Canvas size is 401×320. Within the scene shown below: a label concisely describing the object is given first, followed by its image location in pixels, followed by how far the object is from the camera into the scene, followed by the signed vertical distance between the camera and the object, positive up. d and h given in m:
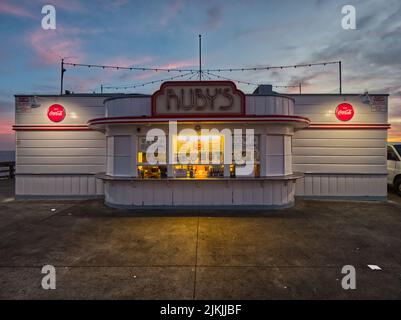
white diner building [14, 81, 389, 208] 7.79 +0.64
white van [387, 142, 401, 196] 10.92 -0.20
